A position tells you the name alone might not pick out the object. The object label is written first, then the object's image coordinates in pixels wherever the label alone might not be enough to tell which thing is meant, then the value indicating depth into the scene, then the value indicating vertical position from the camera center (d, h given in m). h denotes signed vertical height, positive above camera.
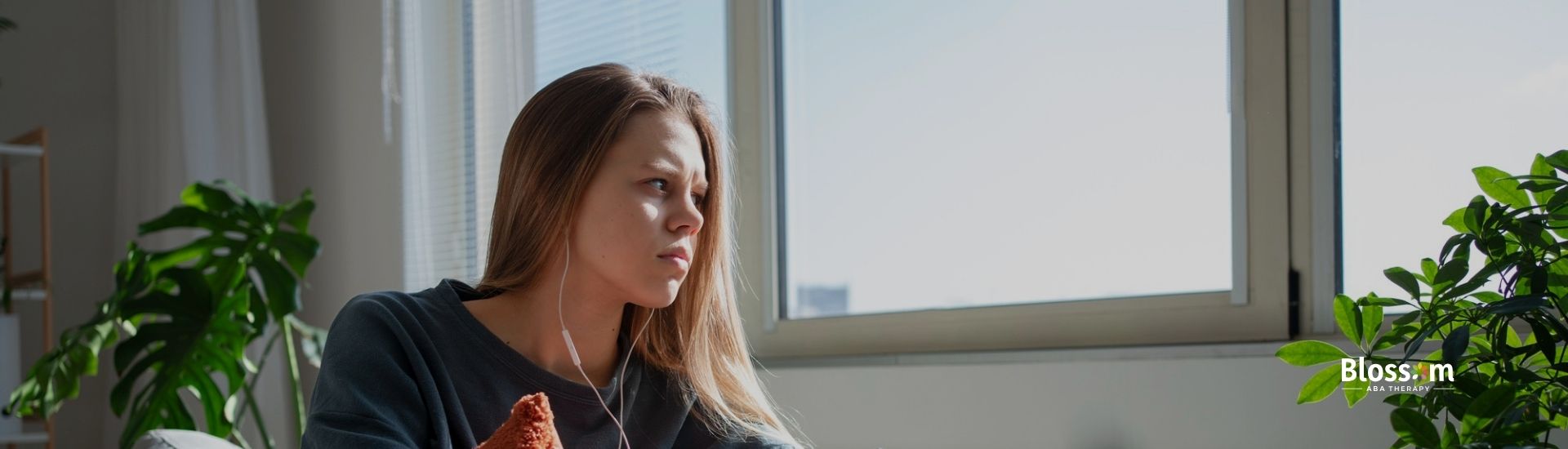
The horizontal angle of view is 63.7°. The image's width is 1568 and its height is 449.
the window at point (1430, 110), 1.54 +0.12
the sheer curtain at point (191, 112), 3.28 +0.30
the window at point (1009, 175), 1.78 +0.06
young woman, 1.16 -0.08
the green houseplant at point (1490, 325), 0.91 -0.10
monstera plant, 2.21 -0.15
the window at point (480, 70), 2.64 +0.34
